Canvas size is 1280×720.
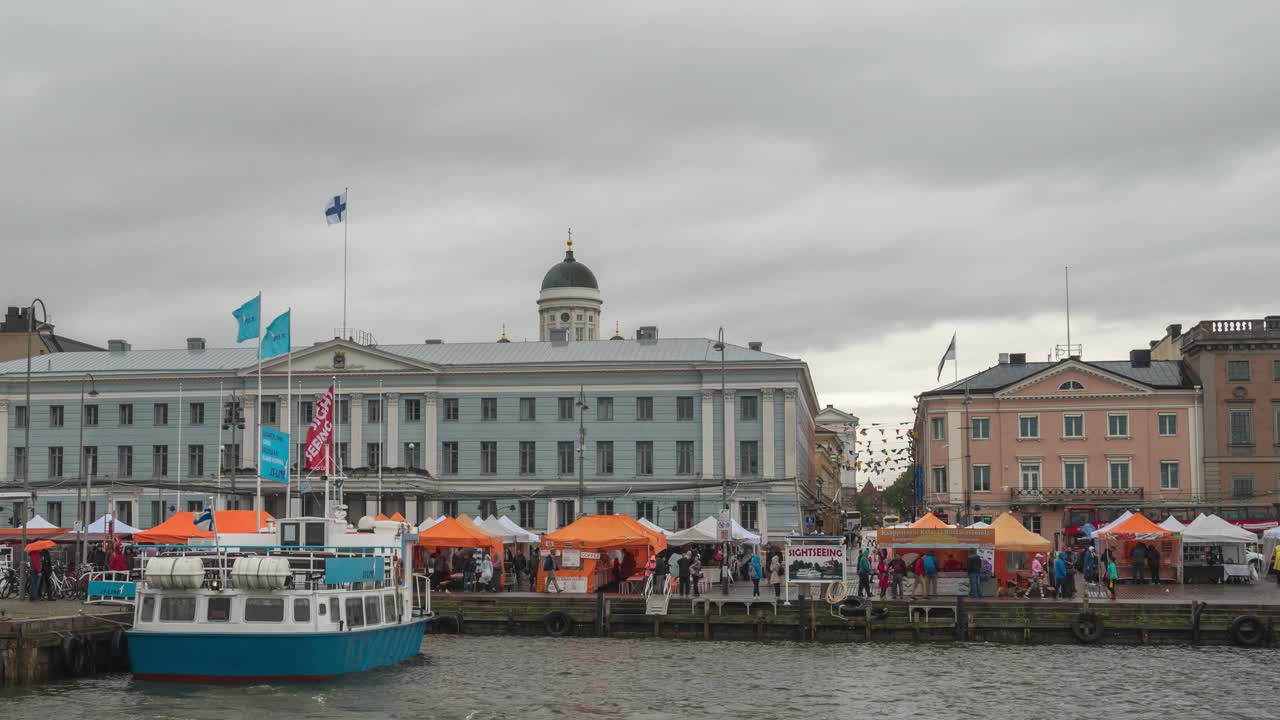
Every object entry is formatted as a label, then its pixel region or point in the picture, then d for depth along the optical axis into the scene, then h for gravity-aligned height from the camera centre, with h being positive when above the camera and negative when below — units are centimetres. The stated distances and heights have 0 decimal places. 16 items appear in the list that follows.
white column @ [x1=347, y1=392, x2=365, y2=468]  9250 +450
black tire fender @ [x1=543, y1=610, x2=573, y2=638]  4969 -399
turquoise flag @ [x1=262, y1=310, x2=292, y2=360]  4422 +479
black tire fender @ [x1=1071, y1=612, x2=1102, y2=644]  4678 -401
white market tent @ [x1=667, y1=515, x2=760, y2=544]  5966 -138
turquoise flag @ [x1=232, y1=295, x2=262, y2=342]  4419 +531
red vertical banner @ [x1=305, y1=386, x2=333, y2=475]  4181 +180
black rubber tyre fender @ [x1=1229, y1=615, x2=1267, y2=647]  4606 -405
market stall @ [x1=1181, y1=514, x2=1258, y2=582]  5900 -222
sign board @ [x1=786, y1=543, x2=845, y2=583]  5166 -213
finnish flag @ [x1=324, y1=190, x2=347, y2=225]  5681 +1082
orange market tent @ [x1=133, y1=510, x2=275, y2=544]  5094 -86
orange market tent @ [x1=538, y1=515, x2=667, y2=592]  5516 -161
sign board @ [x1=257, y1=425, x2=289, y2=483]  4081 +123
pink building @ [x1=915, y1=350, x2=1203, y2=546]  9075 +316
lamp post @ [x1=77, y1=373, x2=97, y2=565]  6371 -62
